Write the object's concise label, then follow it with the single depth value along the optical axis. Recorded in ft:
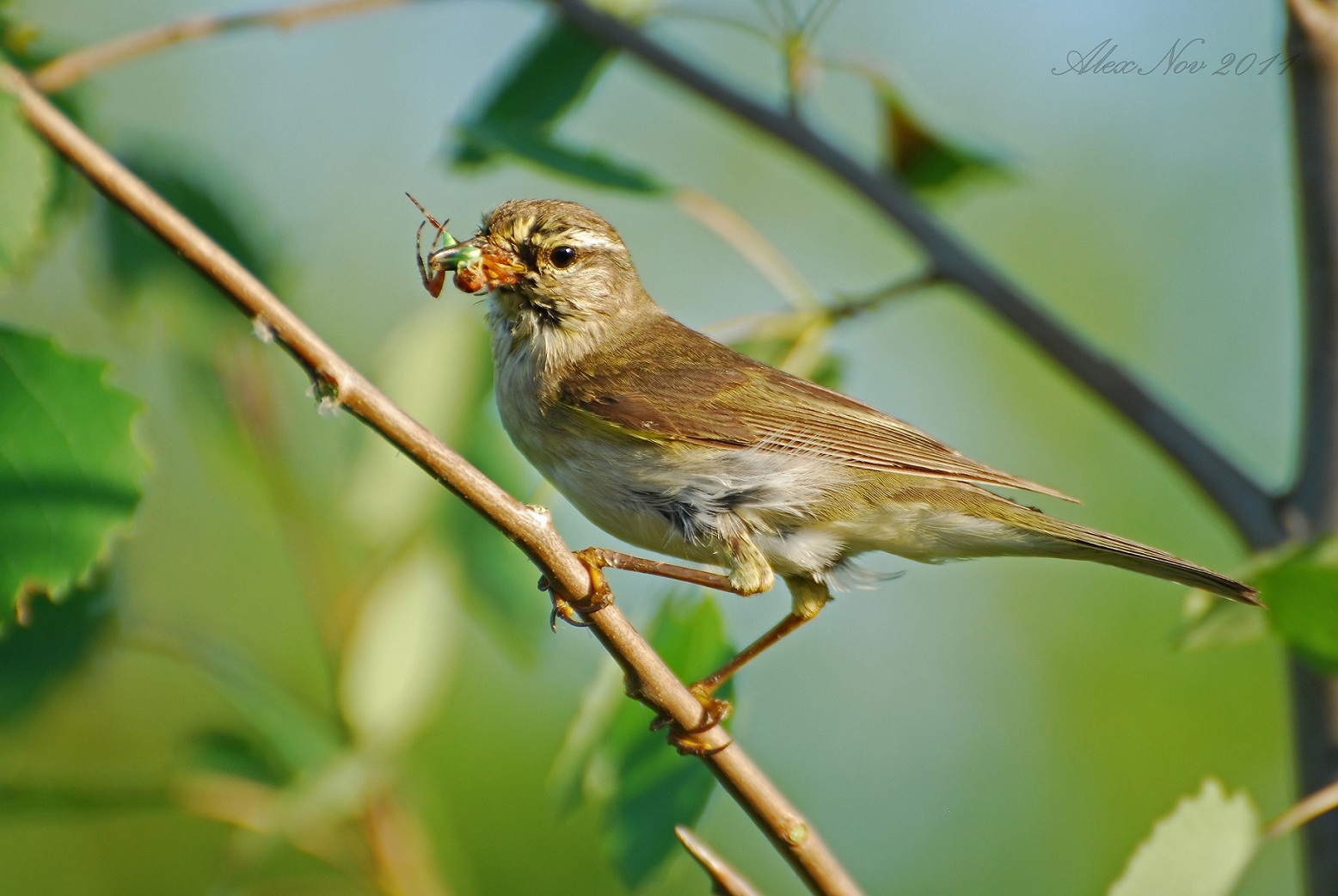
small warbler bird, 20.35
